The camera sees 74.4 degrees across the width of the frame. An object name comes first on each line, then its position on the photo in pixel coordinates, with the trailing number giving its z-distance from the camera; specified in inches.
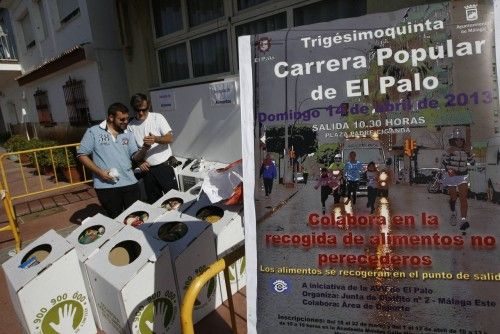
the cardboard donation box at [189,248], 92.4
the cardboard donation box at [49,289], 90.0
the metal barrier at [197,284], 49.4
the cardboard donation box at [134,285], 82.7
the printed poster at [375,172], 39.1
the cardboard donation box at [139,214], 108.1
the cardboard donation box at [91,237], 97.1
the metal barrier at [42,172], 306.0
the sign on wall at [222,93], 175.9
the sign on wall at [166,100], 221.9
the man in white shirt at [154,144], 149.3
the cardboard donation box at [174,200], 117.6
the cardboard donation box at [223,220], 103.2
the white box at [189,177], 182.4
